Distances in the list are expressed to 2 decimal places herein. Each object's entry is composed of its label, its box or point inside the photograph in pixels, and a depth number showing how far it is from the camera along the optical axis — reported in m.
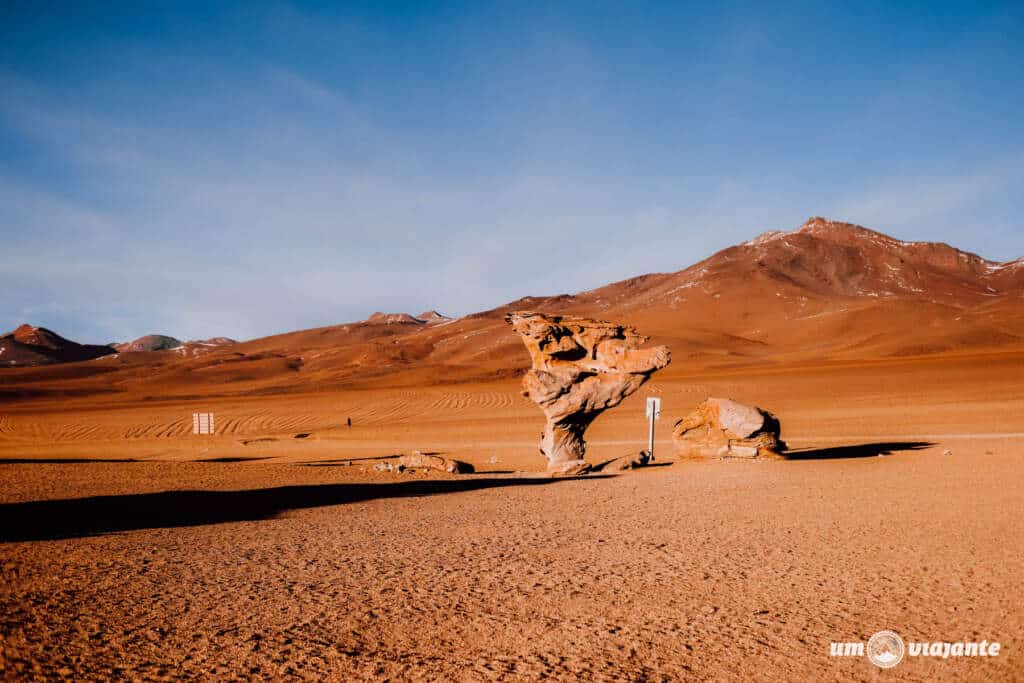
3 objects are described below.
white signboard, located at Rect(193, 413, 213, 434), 27.28
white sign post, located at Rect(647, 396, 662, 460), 18.46
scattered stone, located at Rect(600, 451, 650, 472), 14.92
